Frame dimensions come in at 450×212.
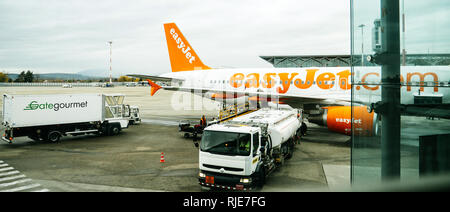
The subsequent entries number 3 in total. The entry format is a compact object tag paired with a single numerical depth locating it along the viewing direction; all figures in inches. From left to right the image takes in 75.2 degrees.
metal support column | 205.6
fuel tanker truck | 358.9
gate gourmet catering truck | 686.5
